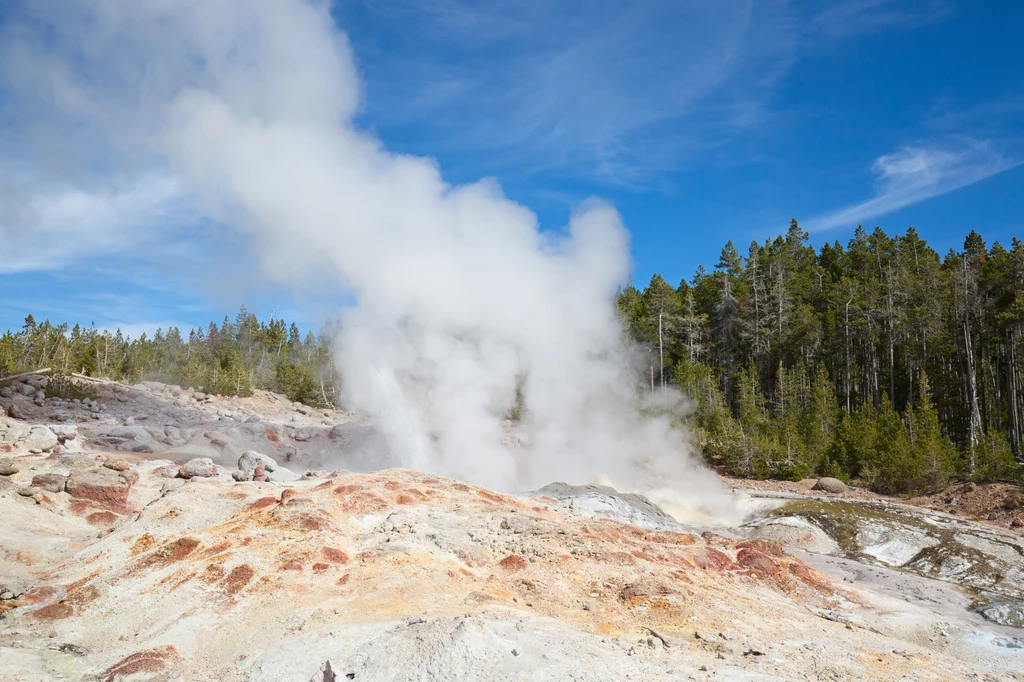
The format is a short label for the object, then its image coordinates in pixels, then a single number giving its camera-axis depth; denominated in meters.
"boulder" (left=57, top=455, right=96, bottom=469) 14.14
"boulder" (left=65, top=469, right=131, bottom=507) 12.55
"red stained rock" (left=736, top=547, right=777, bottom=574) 10.43
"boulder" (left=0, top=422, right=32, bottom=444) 17.14
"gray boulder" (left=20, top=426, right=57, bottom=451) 16.78
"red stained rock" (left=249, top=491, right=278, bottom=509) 11.24
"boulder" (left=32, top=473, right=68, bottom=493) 12.20
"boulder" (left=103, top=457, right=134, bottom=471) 14.44
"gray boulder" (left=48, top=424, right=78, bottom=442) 18.06
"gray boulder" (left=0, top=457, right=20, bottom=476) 12.99
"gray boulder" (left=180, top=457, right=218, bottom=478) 15.15
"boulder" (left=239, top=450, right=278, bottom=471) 17.16
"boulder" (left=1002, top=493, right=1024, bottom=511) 21.78
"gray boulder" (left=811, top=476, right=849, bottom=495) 27.50
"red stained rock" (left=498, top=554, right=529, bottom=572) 9.18
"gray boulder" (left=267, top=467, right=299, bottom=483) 15.74
